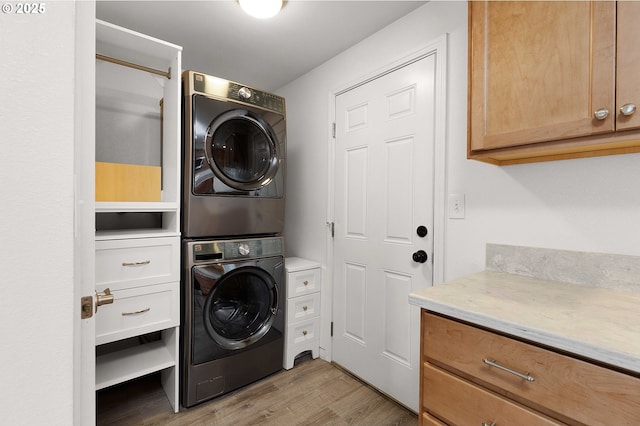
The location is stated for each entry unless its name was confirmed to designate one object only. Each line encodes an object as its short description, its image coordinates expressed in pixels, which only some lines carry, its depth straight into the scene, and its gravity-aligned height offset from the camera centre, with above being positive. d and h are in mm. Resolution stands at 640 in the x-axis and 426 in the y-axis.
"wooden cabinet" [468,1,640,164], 889 +459
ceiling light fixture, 1556 +1095
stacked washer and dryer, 1726 -171
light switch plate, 1559 +31
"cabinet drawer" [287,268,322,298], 2176 -548
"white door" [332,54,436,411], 1732 -69
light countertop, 691 -297
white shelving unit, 1531 -125
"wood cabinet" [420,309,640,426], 674 -457
